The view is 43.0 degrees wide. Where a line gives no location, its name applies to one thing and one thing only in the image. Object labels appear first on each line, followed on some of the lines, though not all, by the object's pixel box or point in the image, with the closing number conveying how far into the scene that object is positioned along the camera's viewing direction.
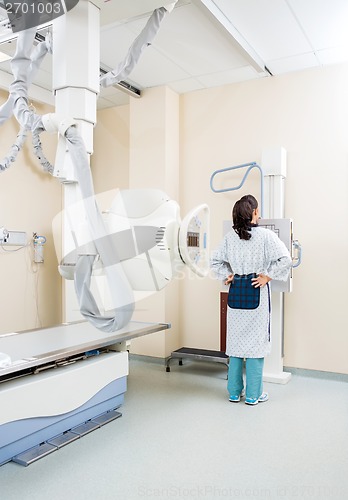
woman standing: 3.26
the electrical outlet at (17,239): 4.44
